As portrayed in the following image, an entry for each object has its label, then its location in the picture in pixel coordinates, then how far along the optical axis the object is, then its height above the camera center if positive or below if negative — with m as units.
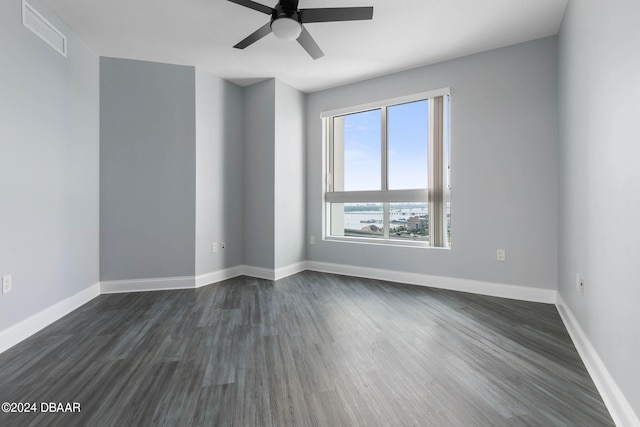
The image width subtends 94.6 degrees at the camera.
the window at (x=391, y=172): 3.44 +0.55
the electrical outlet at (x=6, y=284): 1.97 -0.49
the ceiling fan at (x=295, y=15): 2.07 +1.43
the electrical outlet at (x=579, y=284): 1.95 -0.48
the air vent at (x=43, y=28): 2.17 +1.47
